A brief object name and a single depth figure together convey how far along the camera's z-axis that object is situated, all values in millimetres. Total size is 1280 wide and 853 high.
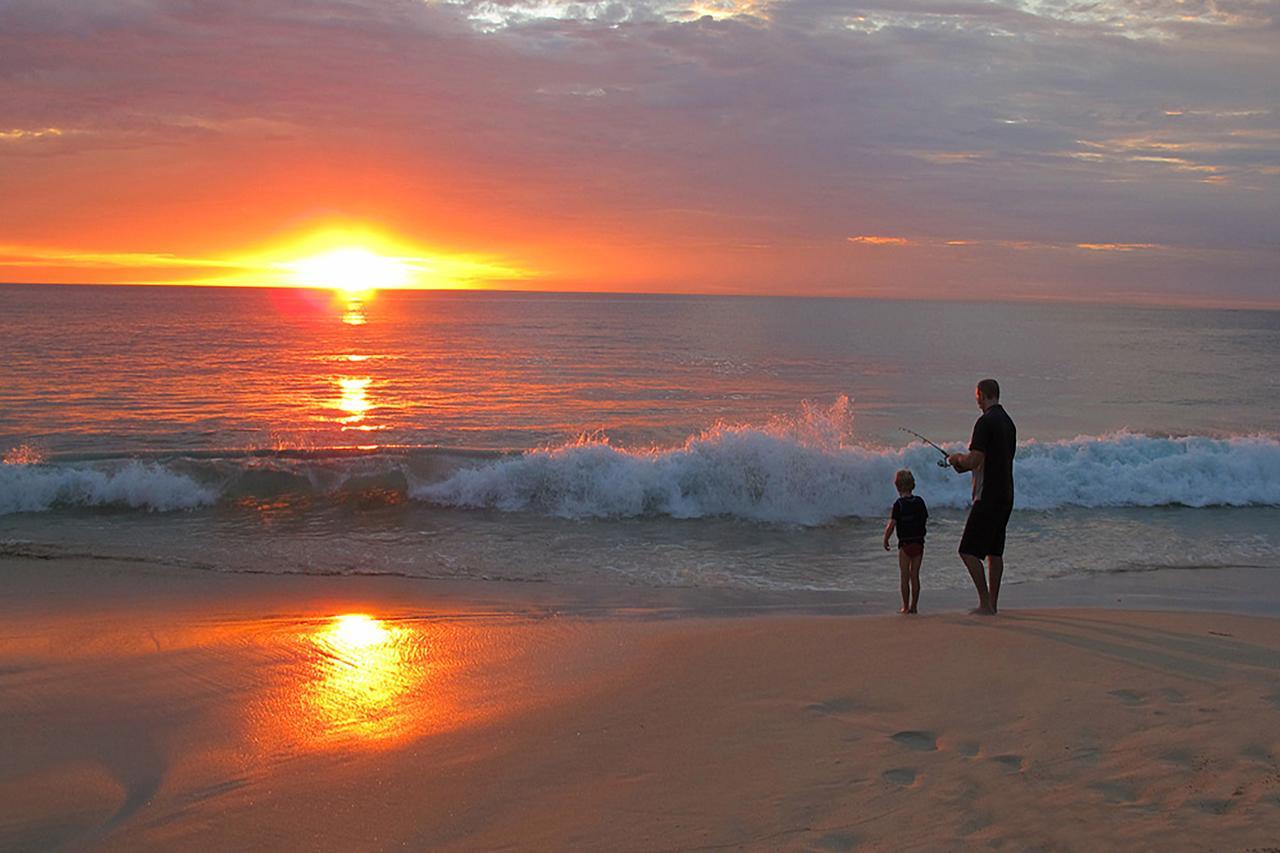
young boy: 7793
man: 7266
